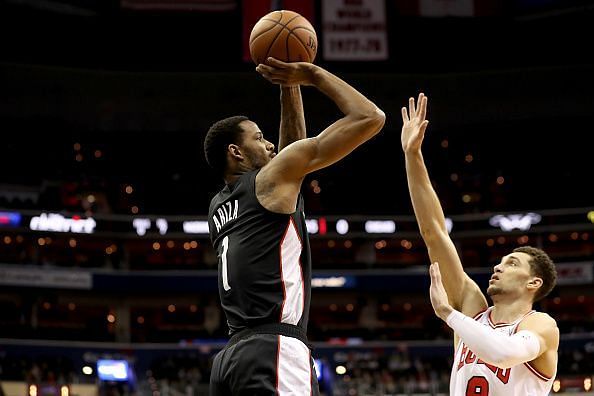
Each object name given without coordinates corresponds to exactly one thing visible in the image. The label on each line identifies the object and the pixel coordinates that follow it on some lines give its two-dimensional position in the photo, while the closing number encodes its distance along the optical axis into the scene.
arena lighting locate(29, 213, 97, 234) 30.02
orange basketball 4.62
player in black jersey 4.09
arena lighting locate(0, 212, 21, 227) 29.73
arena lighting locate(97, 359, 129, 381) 28.81
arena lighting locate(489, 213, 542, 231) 30.77
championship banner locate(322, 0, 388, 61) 24.14
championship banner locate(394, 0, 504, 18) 23.55
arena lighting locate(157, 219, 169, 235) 31.12
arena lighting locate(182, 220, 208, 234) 31.28
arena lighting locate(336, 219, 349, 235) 31.61
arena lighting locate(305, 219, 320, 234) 31.16
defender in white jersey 4.67
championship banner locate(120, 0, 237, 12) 23.97
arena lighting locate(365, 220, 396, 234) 31.62
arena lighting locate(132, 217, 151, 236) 31.08
